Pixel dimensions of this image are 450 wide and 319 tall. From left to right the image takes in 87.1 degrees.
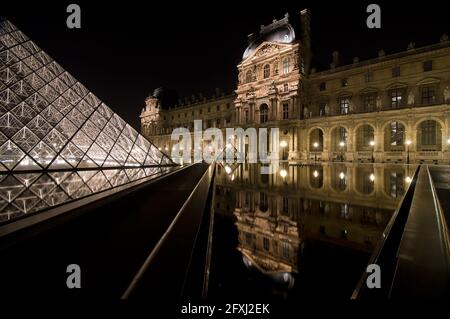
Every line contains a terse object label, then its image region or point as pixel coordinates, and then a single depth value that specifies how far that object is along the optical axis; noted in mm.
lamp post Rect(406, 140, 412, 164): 21297
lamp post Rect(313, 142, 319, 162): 29547
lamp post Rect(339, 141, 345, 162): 27550
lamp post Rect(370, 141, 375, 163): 24622
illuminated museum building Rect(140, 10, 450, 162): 22219
